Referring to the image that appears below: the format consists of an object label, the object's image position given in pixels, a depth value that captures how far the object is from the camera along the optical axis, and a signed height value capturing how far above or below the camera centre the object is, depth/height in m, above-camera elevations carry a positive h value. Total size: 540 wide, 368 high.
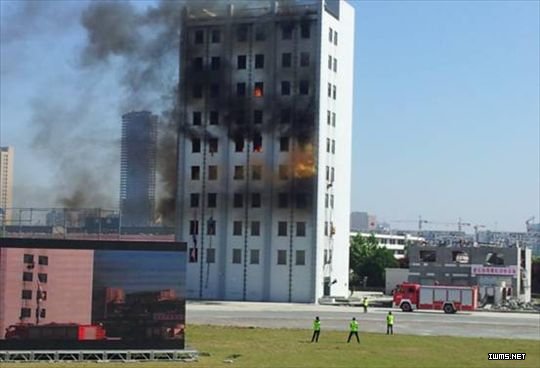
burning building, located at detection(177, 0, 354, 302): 97.12 +12.70
